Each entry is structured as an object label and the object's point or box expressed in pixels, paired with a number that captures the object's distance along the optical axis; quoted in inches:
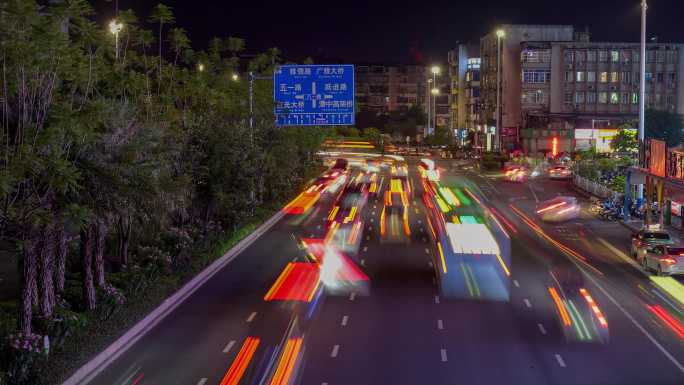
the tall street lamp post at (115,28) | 1138.0
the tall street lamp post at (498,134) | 3622.0
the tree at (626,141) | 3378.4
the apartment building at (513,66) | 4446.4
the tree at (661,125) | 3779.5
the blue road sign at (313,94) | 1835.6
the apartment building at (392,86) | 7317.9
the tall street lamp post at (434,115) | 4972.9
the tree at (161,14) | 1314.0
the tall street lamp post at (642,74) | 1788.9
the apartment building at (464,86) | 5391.2
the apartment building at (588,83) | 4114.2
